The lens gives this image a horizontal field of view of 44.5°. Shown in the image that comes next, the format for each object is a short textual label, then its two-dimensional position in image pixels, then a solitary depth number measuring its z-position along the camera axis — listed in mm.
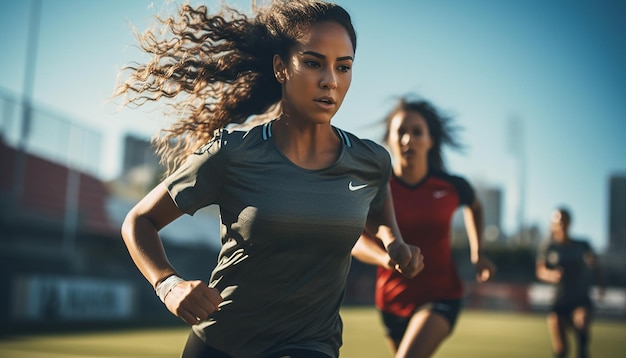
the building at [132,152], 55031
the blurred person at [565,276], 11617
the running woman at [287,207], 3055
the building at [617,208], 52812
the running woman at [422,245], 5547
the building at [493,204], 84750
